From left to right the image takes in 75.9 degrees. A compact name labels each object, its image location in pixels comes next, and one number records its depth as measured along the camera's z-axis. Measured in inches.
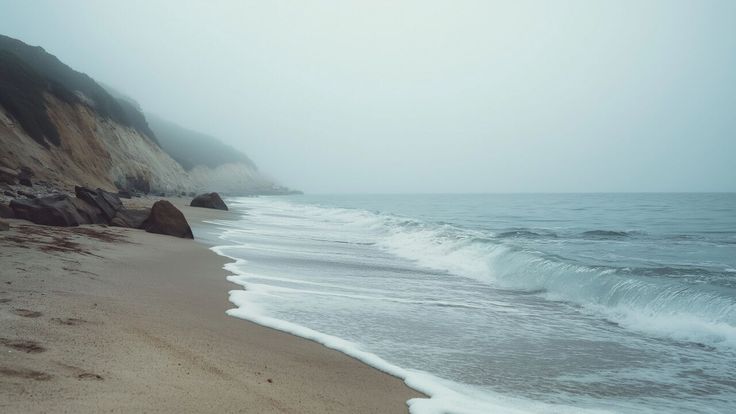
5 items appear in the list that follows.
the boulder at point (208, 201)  1248.8
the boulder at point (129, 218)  519.2
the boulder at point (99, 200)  506.6
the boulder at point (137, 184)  1642.5
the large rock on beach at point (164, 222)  528.4
